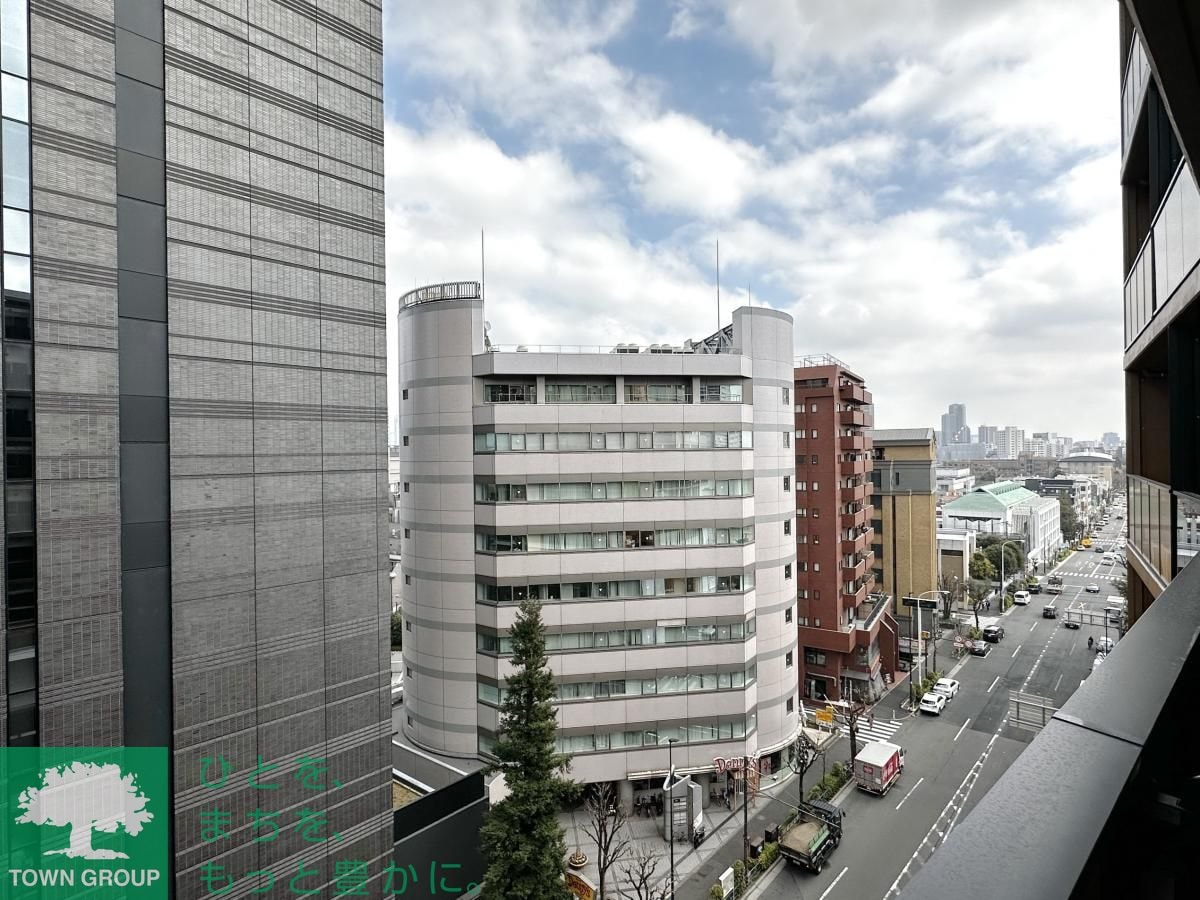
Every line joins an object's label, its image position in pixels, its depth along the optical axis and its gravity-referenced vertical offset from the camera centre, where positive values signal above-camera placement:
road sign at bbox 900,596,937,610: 37.56 -9.72
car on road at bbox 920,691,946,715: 28.45 -12.12
